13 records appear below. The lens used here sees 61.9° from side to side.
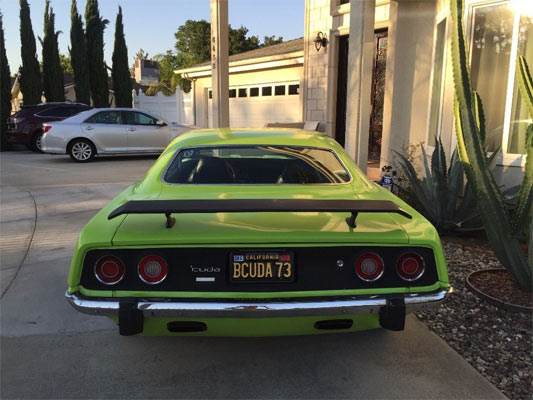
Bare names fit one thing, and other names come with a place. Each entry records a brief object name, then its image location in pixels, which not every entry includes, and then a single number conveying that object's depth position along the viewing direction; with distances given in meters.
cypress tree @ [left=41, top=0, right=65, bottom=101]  19.81
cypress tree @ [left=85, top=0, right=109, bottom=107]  21.14
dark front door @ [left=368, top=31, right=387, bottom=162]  10.13
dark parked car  14.84
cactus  3.60
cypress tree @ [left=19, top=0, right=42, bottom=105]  18.55
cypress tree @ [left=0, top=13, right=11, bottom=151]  16.64
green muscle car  2.32
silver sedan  12.33
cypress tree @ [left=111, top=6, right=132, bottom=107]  21.84
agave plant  5.35
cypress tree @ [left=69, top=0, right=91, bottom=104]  20.42
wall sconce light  11.02
